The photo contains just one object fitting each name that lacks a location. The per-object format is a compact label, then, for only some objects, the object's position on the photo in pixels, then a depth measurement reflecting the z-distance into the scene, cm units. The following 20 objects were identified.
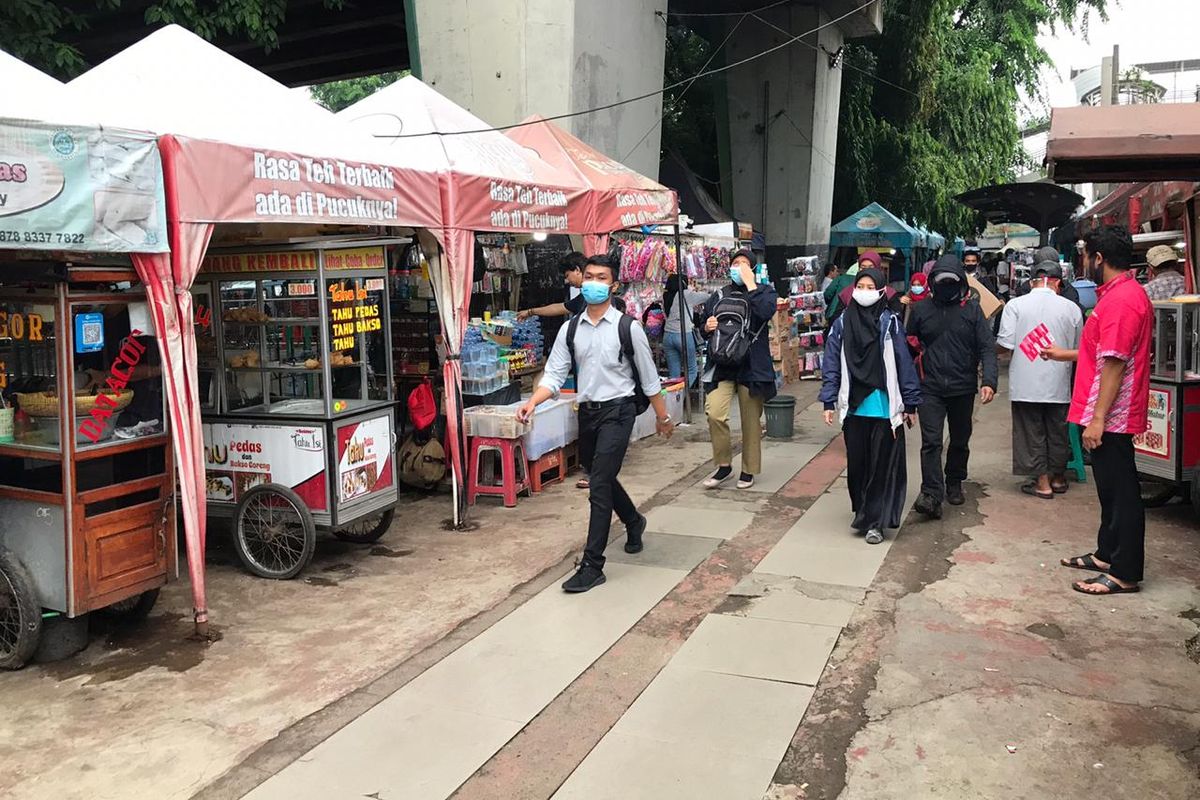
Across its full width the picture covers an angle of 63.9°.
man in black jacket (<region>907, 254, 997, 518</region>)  716
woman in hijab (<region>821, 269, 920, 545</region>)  648
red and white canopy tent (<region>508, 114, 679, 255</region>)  916
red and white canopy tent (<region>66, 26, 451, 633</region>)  480
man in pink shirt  517
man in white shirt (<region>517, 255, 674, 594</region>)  574
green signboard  399
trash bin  1048
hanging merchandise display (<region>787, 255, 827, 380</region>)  1544
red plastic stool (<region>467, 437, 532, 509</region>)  777
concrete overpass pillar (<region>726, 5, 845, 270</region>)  1934
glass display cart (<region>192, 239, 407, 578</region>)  612
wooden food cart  470
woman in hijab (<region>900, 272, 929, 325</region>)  854
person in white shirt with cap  752
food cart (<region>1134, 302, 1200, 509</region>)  667
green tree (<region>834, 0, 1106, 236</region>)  2248
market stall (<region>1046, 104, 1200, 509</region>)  525
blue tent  1883
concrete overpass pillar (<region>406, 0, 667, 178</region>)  1163
